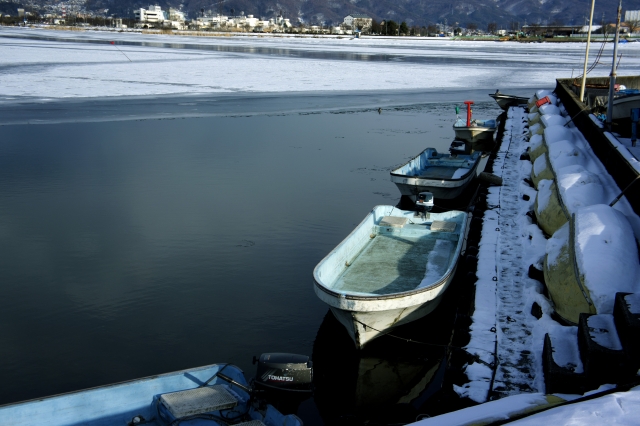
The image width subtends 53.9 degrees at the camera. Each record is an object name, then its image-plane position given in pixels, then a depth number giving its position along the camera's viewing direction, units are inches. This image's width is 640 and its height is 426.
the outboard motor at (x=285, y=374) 246.7
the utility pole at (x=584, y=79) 852.8
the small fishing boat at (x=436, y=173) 569.9
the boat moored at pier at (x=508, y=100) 1197.7
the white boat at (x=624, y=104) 709.9
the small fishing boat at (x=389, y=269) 304.8
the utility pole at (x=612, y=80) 592.4
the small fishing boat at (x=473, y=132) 869.2
